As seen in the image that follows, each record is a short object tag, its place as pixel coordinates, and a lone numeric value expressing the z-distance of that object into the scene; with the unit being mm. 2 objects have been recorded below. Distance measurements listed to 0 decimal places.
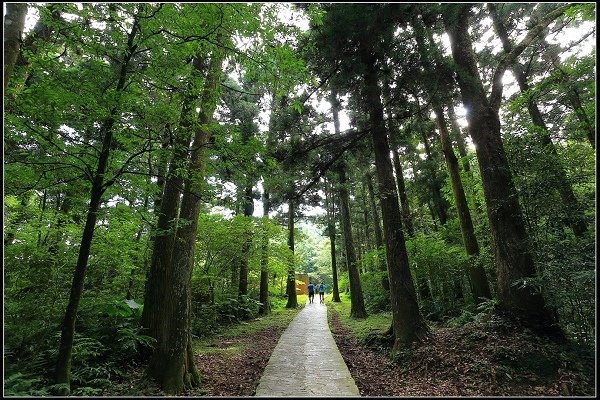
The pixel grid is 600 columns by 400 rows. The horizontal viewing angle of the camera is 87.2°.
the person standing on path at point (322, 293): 23469
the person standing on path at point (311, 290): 22969
